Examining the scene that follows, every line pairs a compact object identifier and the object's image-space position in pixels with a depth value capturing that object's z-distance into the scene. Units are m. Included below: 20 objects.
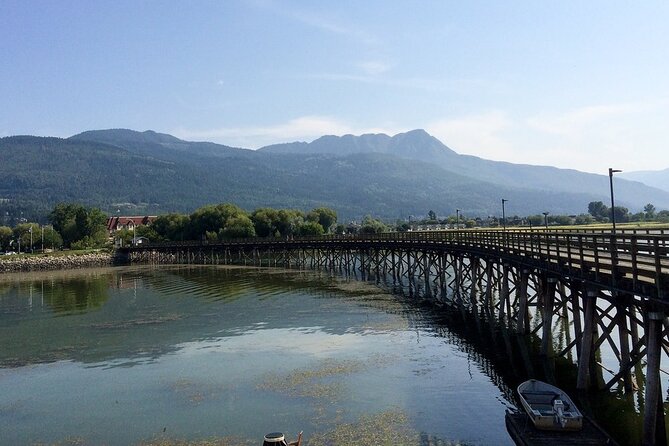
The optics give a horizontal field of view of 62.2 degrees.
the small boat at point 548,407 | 15.46
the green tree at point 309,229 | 136.16
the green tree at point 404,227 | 147.32
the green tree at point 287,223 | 139.00
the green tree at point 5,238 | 154.62
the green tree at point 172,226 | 149.98
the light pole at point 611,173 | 29.90
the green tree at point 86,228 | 148.12
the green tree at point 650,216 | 104.91
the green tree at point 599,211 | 140.76
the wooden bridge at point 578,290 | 15.08
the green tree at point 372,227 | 158.79
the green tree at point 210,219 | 144.50
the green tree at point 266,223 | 140.44
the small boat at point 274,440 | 14.15
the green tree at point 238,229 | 133.50
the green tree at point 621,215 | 114.24
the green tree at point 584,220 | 124.28
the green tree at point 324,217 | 160.19
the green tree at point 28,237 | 145.12
